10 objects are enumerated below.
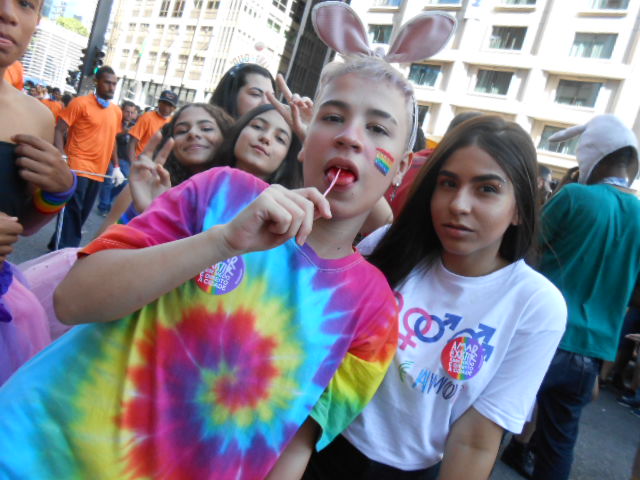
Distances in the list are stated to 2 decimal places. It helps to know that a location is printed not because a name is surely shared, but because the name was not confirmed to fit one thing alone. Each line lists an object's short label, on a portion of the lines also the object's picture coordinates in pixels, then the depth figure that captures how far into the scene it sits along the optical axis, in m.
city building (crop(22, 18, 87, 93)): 75.62
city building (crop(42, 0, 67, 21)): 96.12
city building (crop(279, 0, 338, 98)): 50.81
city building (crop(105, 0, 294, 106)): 51.44
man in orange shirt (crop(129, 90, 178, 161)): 5.96
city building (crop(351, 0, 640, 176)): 24.05
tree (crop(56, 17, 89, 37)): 98.00
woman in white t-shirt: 1.32
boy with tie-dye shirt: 0.95
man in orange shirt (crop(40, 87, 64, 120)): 10.08
